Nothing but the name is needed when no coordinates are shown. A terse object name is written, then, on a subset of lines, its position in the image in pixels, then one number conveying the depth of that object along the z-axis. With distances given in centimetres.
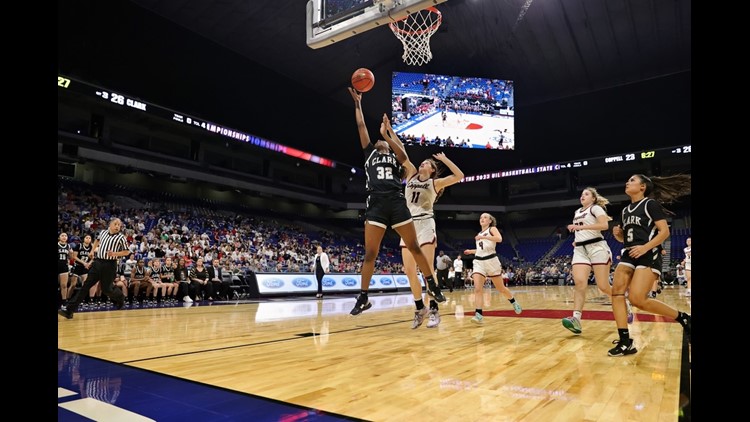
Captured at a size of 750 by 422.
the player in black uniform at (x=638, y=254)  376
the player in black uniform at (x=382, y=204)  492
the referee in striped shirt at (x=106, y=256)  714
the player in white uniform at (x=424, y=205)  554
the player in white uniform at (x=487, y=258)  651
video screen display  2405
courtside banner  1395
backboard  654
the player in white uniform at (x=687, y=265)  1202
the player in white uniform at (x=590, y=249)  541
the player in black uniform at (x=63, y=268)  910
